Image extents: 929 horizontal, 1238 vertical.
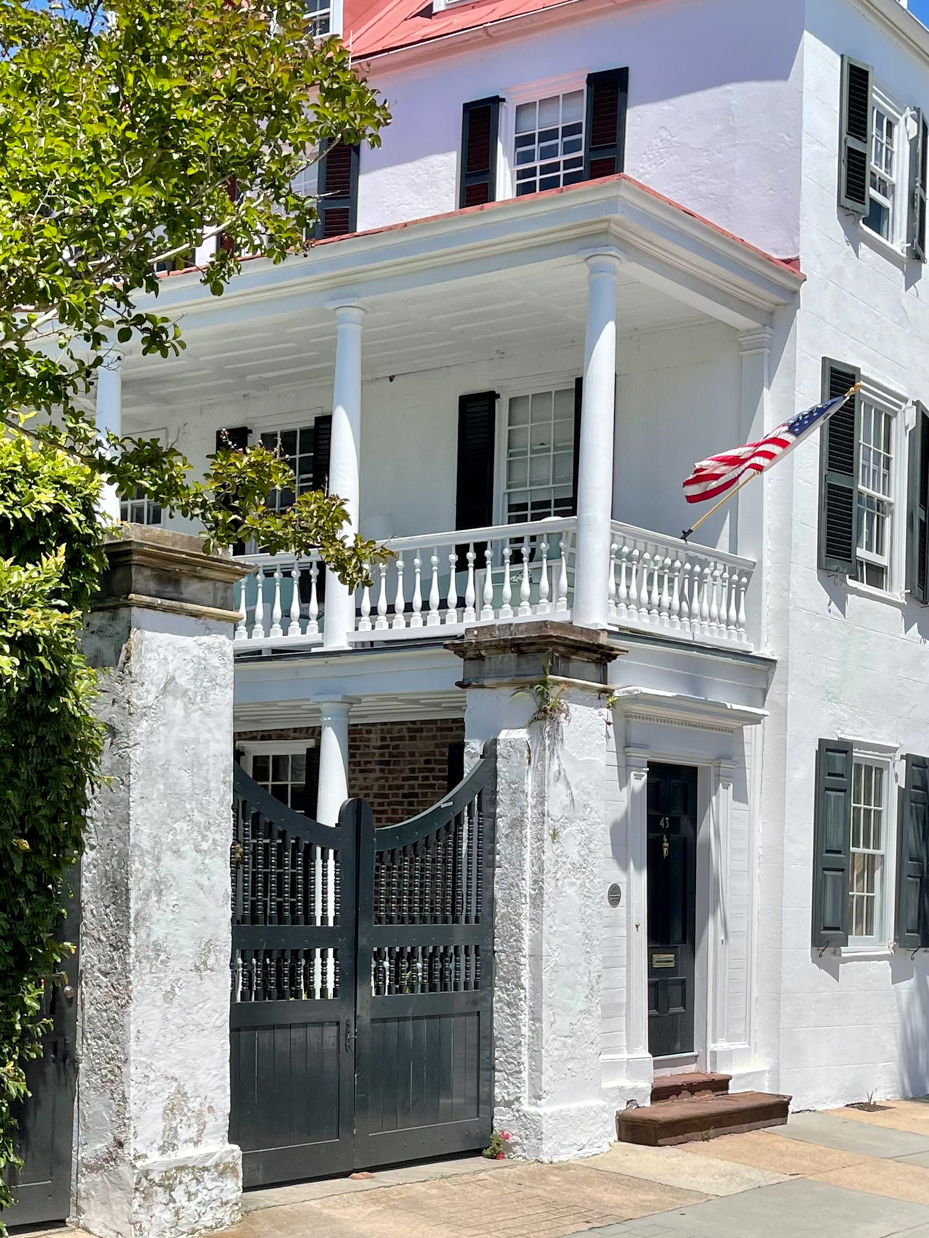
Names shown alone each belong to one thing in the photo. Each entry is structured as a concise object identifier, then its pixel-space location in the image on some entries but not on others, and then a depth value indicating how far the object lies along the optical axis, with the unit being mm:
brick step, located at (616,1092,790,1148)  11281
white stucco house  12922
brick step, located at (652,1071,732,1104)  12305
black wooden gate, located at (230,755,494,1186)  8500
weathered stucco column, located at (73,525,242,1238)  7414
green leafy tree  6855
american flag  12758
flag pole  12828
